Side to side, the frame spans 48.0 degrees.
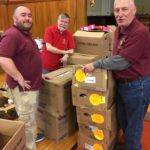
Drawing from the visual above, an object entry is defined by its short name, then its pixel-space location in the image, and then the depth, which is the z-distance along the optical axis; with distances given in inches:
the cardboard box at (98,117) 62.4
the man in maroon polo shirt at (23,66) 55.6
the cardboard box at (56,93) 70.4
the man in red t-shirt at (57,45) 82.6
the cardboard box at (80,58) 79.7
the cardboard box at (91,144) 65.7
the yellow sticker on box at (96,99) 61.3
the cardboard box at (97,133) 64.7
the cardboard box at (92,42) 85.6
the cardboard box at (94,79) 58.8
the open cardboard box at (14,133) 42.3
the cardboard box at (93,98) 61.0
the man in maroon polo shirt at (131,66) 52.4
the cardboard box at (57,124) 74.1
